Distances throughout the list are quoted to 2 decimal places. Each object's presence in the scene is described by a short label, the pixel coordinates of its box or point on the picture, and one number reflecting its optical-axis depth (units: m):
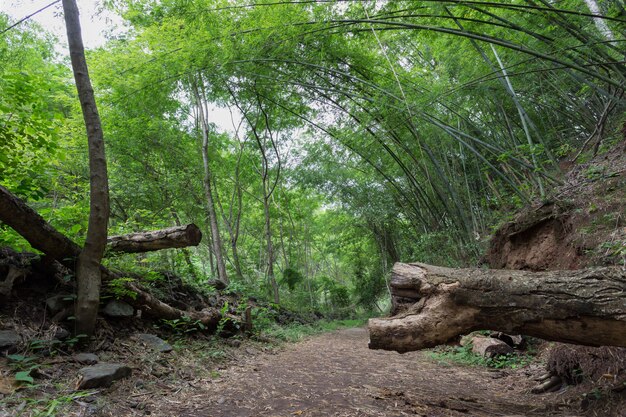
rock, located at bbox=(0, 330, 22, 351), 2.22
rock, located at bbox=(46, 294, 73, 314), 2.70
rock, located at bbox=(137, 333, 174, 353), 3.14
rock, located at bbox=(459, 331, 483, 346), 4.37
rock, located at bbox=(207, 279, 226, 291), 6.30
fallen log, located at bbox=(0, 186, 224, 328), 2.37
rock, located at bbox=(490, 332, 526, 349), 3.80
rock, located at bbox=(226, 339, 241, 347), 4.25
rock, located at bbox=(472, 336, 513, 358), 3.72
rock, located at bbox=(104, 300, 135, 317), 3.11
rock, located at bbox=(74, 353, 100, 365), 2.39
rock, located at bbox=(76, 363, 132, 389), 2.08
